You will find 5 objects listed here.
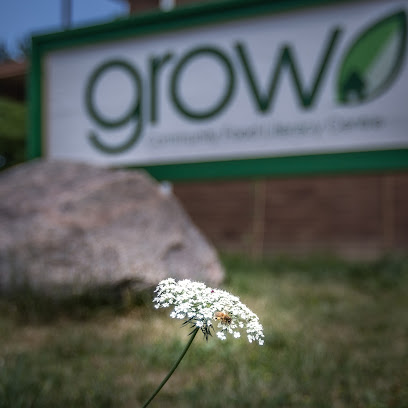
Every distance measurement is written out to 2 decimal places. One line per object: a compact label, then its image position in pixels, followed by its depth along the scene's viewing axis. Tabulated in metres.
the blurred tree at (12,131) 10.35
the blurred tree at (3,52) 19.74
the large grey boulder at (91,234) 3.26
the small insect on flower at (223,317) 1.00
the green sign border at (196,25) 3.10
